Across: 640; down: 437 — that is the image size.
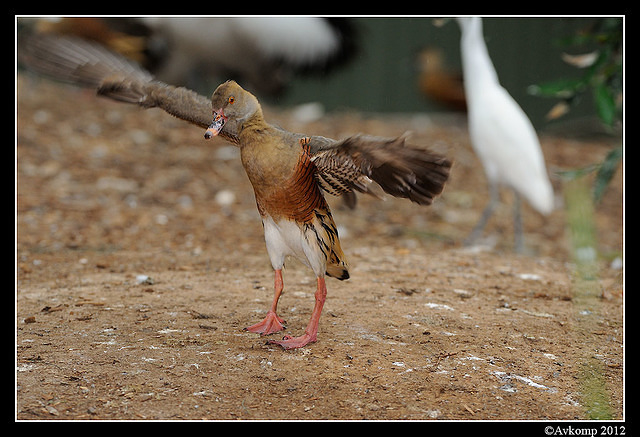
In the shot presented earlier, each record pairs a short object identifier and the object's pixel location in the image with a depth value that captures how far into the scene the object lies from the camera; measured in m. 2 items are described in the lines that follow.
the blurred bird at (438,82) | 19.94
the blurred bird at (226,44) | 16.81
